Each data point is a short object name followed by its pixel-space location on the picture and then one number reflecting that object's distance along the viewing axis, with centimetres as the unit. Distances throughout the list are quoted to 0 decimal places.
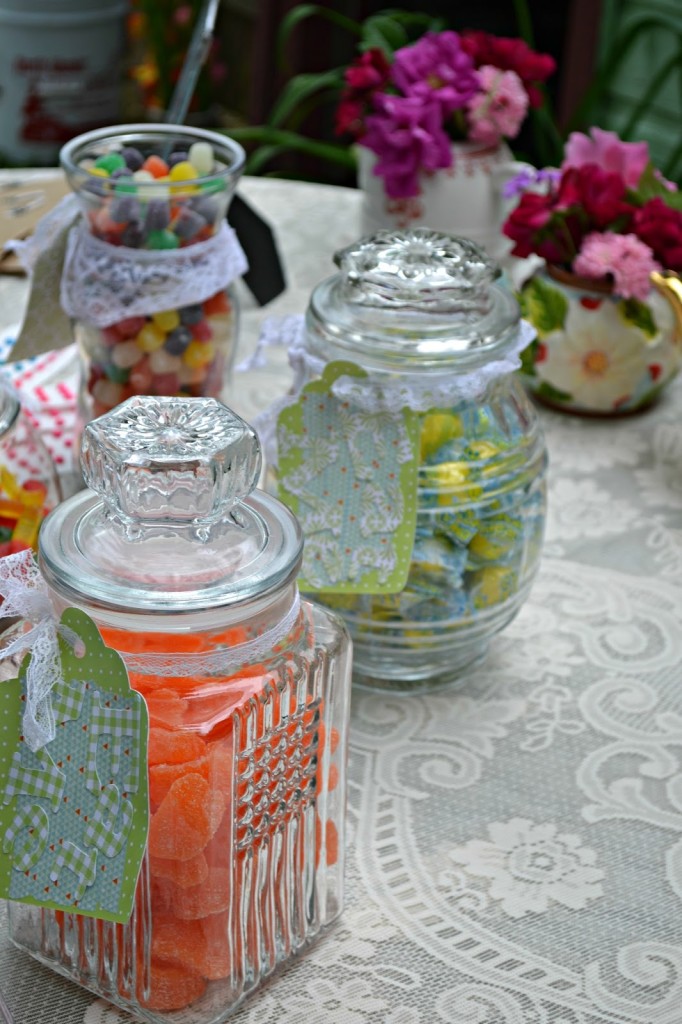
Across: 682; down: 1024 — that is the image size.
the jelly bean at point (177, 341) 124
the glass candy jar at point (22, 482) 113
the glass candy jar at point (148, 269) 122
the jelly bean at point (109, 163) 125
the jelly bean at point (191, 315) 125
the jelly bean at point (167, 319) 124
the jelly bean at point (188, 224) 123
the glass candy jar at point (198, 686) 90
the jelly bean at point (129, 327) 124
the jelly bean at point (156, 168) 125
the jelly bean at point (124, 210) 122
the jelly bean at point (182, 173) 124
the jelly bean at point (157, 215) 122
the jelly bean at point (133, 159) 127
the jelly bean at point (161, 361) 124
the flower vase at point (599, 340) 140
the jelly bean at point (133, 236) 123
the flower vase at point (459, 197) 155
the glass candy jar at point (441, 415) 108
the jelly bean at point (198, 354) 126
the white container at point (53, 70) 356
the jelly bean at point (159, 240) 123
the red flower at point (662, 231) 139
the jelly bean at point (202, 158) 127
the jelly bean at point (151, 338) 124
